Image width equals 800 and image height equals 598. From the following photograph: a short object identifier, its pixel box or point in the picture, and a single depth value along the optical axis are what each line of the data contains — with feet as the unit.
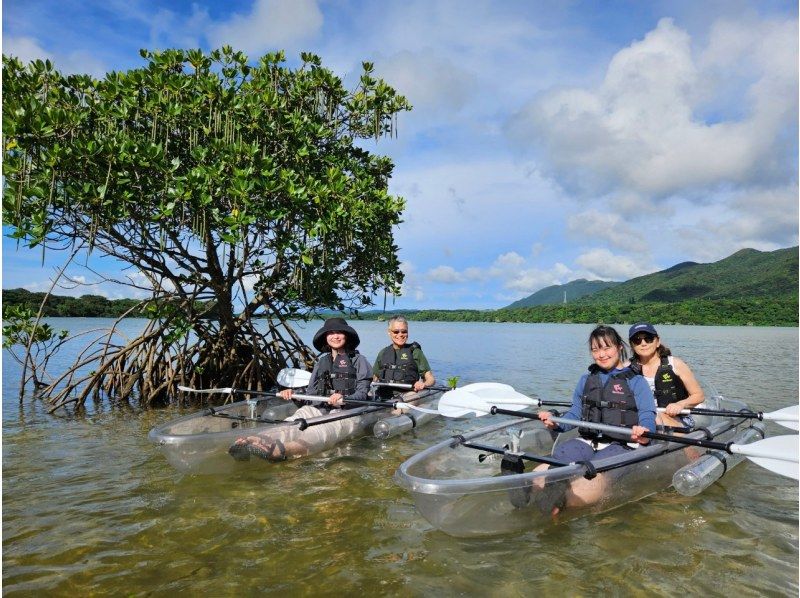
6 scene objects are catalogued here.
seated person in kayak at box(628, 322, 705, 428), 18.88
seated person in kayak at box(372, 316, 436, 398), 27.81
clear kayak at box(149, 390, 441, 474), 17.08
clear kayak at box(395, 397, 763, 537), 12.24
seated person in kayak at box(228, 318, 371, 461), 22.03
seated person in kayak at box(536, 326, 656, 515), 15.17
